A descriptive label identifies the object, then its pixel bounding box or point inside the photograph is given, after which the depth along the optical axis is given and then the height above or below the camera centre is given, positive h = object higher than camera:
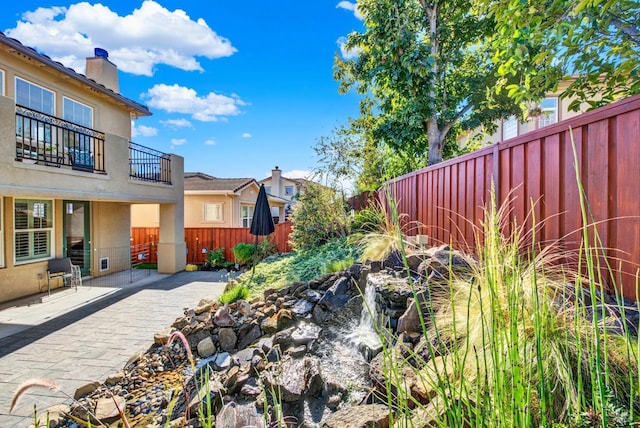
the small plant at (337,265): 5.93 -0.88
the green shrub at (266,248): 12.47 -1.14
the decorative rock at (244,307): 5.49 -1.51
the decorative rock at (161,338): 5.18 -1.88
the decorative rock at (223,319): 5.20 -1.60
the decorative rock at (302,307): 4.95 -1.38
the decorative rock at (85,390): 3.90 -2.04
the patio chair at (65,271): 9.02 -1.41
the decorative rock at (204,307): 5.94 -1.62
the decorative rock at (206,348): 4.84 -1.92
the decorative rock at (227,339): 4.93 -1.82
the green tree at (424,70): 7.83 +3.86
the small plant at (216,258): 13.53 -1.62
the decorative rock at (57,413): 3.42 -2.07
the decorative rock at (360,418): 2.20 -1.40
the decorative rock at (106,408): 3.47 -2.04
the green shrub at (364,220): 8.40 -0.07
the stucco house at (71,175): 7.24 +1.16
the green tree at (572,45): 4.32 +2.39
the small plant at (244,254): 13.16 -1.41
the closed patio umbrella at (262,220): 10.02 -0.05
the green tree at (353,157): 11.61 +2.16
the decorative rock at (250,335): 4.92 -1.77
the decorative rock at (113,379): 4.21 -2.06
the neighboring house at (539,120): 10.71 +3.41
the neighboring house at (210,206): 17.40 +0.70
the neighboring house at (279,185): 28.08 +3.24
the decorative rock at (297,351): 3.87 -1.59
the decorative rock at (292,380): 3.05 -1.58
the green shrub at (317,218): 9.71 +0.00
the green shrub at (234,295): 6.24 -1.48
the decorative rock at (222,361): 4.20 -1.89
